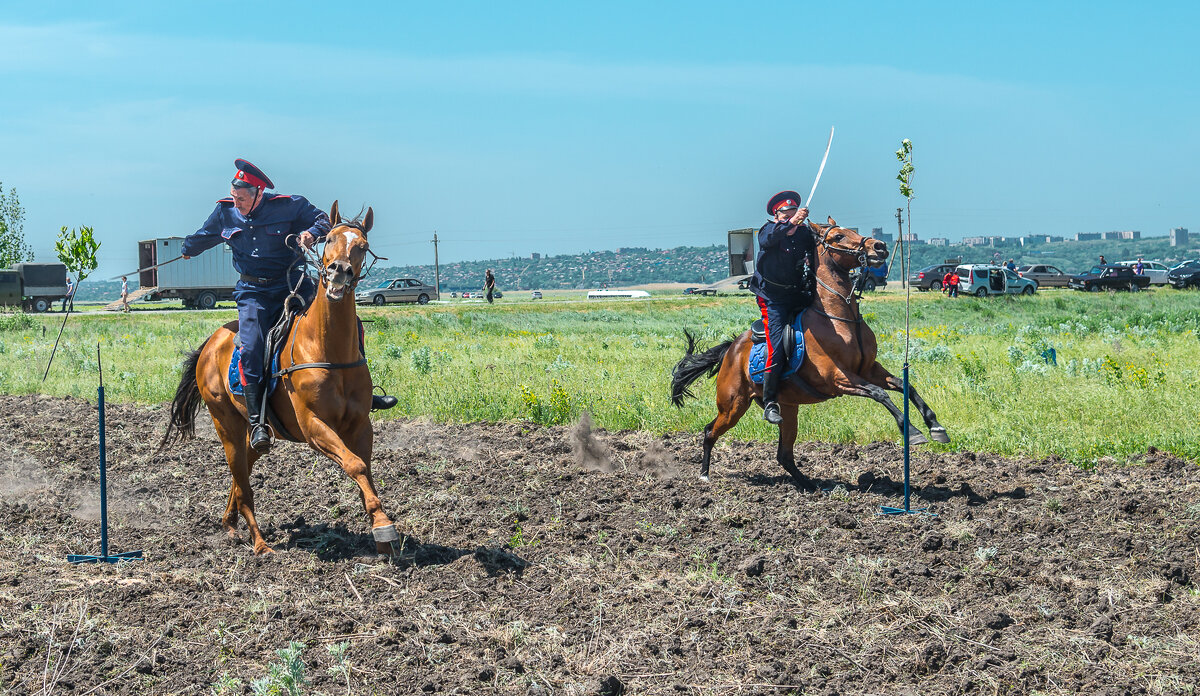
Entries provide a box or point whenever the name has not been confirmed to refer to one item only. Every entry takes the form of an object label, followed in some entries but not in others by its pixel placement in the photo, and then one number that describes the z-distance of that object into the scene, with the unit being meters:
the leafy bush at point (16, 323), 33.38
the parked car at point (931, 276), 57.25
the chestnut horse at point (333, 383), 7.40
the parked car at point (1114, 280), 54.34
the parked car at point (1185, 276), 56.16
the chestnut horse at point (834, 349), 9.60
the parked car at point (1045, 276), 60.22
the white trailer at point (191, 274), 52.31
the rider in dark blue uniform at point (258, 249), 8.49
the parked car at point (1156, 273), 58.16
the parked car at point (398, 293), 54.19
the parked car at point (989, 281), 50.44
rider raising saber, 10.06
